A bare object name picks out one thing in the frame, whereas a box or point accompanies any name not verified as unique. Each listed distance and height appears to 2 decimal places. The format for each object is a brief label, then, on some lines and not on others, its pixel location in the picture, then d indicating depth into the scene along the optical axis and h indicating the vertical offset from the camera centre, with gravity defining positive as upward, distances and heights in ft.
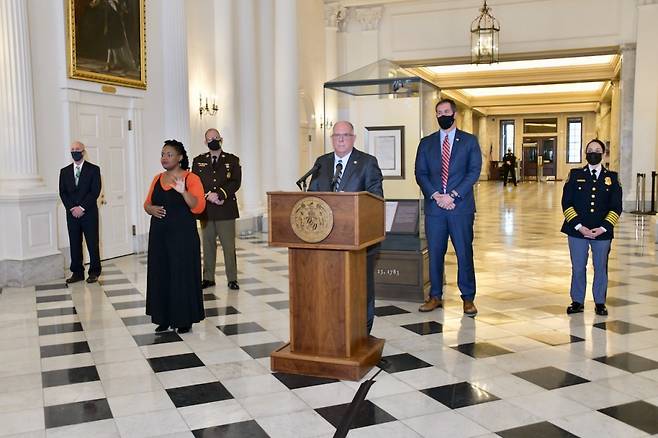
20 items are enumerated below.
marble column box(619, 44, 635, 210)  53.57 +2.90
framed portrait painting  28.32 +5.83
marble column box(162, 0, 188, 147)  33.94 +4.92
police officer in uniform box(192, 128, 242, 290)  23.07 -1.26
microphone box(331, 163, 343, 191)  14.55 -0.11
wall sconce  37.76 +3.42
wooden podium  12.69 -2.17
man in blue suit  18.54 -0.67
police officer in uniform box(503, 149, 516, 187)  109.09 -0.07
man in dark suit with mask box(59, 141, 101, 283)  25.09 -1.32
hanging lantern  47.75 +8.74
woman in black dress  16.99 -2.03
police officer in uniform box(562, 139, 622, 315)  18.06 -1.39
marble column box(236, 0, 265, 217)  41.27 +4.03
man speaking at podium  14.30 -0.06
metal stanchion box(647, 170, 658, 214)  47.57 -2.31
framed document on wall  21.76 +0.63
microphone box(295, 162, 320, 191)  13.28 -0.11
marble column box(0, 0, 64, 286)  24.38 +0.22
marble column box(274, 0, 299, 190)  43.60 +4.93
